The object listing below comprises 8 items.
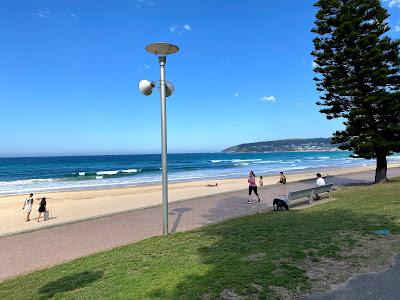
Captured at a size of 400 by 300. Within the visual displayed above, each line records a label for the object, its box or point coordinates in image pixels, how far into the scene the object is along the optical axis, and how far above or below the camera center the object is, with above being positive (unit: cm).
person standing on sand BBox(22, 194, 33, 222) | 1480 -214
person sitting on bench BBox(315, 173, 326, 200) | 1582 -147
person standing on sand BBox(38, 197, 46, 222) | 1440 -221
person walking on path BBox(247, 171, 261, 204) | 1548 -148
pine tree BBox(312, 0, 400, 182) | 1705 +391
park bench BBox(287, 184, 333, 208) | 1270 -167
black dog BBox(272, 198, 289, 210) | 1223 -190
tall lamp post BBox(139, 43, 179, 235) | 871 +164
